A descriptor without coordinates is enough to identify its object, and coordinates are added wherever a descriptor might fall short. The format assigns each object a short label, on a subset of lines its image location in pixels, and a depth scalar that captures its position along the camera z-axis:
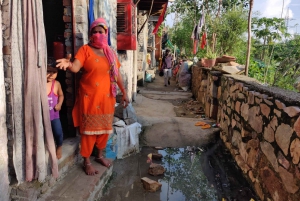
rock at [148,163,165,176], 3.55
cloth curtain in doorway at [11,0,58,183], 2.22
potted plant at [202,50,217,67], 8.10
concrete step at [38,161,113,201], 2.52
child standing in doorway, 2.73
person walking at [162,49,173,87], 12.82
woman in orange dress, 2.86
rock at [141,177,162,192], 3.13
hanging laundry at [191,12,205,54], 11.81
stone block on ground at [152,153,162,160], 4.06
